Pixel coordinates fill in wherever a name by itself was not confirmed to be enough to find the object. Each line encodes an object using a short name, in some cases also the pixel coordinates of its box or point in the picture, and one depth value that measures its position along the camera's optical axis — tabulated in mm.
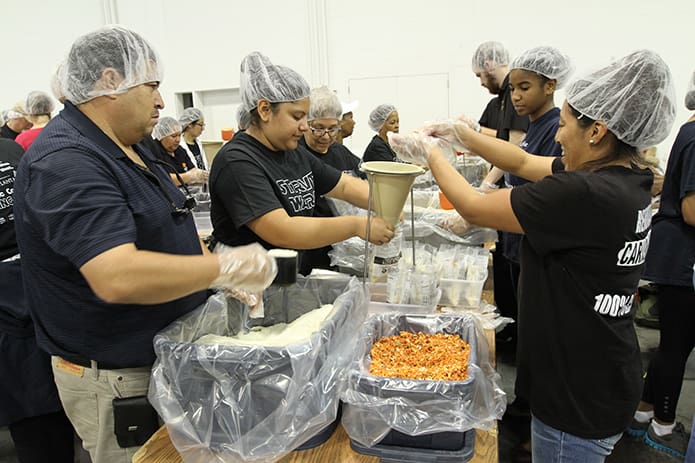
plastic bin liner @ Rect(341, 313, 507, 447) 922
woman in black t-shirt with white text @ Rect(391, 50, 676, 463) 1017
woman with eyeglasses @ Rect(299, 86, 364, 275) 2307
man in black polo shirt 841
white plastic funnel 1166
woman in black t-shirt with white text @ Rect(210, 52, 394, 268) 1365
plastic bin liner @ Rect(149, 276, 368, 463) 892
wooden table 979
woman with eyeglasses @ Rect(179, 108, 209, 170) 4809
